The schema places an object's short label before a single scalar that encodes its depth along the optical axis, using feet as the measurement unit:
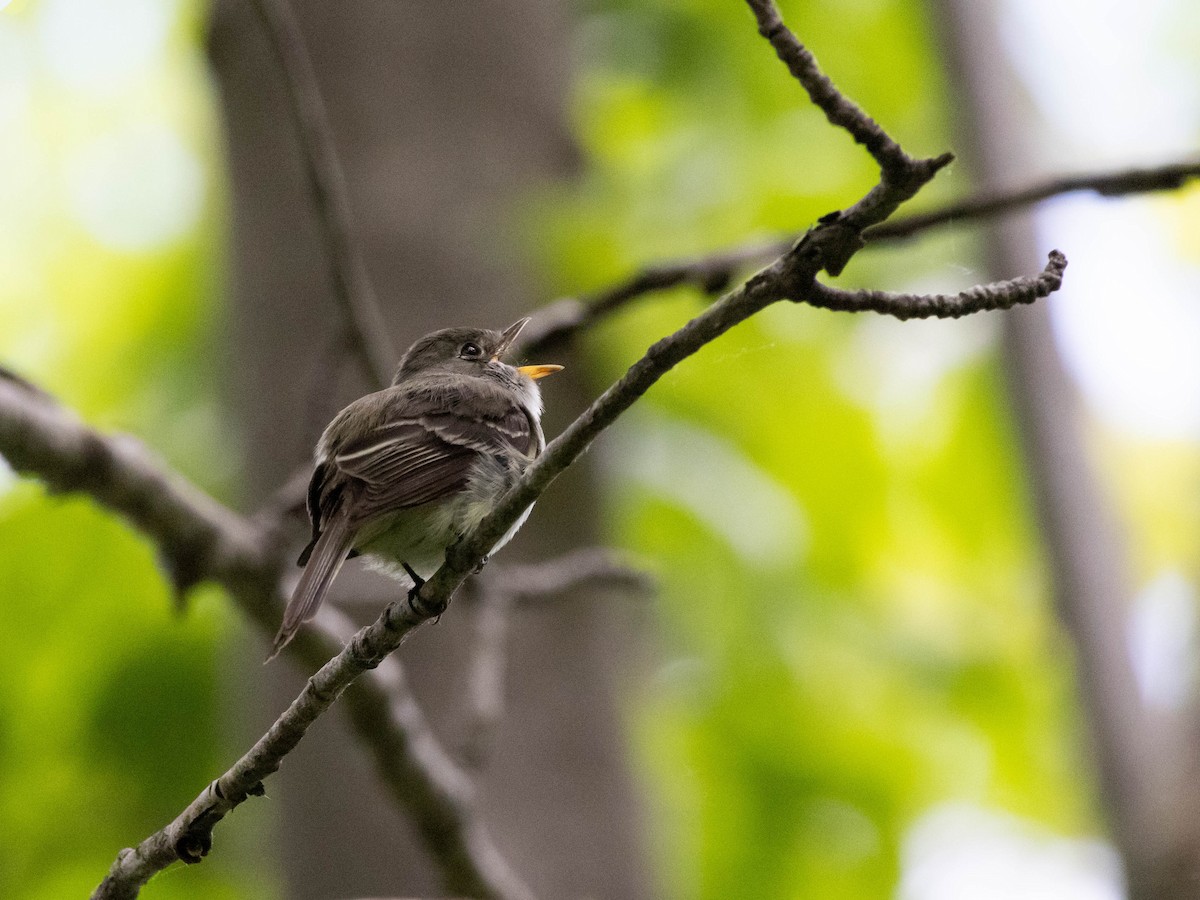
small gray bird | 17.24
